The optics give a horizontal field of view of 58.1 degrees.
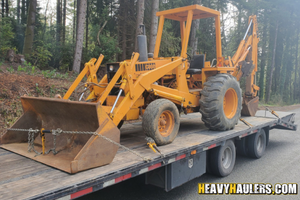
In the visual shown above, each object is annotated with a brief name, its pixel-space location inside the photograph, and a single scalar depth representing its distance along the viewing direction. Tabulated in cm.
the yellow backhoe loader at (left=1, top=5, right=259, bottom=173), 373
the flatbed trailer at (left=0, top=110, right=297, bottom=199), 284
